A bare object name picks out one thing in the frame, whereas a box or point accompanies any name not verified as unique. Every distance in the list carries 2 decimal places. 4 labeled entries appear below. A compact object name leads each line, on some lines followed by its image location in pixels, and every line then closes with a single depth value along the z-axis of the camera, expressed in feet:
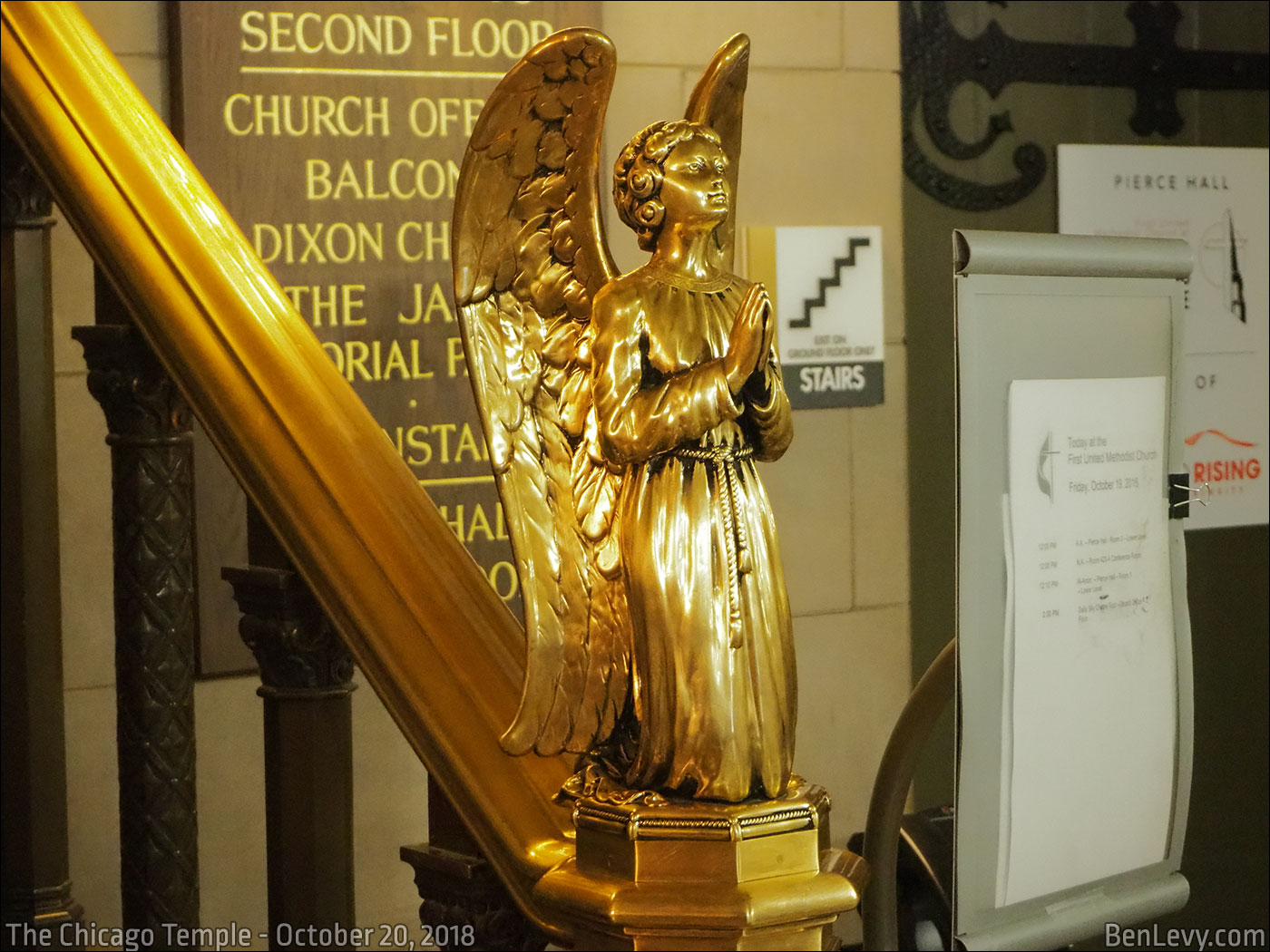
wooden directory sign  9.48
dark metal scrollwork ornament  12.49
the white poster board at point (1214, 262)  12.87
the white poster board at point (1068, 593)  4.90
